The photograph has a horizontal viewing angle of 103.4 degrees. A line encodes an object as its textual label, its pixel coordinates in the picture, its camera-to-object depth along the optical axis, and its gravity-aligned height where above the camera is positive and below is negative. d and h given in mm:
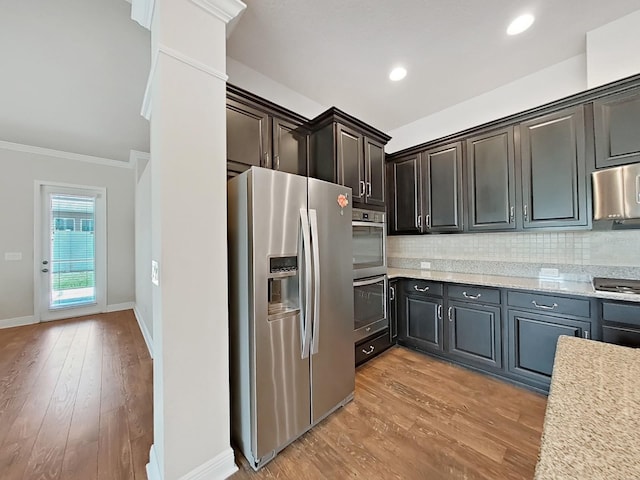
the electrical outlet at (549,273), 2488 -337
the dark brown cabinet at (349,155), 2410 +895
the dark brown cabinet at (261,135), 2004 +947
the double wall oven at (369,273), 2520 -325
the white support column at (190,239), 1308 +40
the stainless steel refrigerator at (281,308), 1503 -429
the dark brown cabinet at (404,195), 3229 +609
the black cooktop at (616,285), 1852 -371
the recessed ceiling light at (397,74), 2521 +1722
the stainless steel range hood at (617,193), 1817 +335
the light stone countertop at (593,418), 457 -413
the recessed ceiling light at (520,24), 1950 +1714
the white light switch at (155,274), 1352 -155
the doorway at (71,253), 4379 -94
